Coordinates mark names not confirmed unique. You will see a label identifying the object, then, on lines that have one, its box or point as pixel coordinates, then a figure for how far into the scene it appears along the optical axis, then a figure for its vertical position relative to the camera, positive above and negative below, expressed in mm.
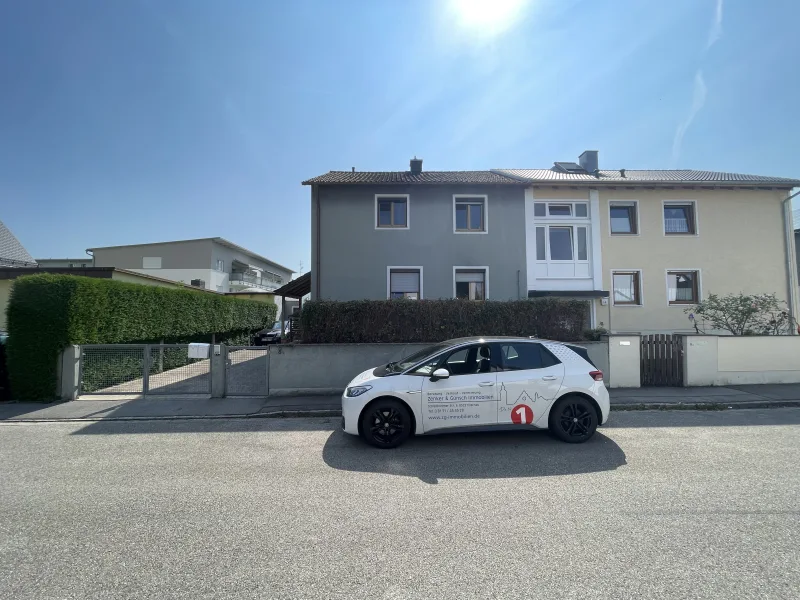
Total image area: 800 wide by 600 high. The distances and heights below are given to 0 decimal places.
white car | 5500 -1078
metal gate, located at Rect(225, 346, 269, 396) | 9102 -1151
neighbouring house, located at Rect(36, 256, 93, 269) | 47531 +7863
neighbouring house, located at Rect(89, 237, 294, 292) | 38062 +6393
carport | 17688 +1639
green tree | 10930 +170
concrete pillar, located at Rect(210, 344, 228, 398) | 8969 -1047
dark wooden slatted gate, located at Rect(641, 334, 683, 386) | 9727 -1008
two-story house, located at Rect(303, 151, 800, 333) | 16250 +3502
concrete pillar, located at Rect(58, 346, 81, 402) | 8766 -1132
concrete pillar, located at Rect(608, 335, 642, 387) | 9523 -1006
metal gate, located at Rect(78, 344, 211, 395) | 9047 -1190
